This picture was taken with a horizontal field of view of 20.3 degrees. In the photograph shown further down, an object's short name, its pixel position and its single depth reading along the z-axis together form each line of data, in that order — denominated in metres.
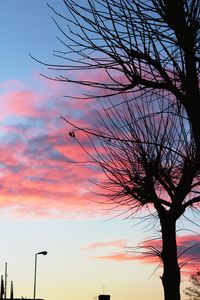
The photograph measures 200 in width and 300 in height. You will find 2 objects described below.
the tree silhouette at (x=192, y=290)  61.28
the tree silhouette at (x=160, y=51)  6.48
